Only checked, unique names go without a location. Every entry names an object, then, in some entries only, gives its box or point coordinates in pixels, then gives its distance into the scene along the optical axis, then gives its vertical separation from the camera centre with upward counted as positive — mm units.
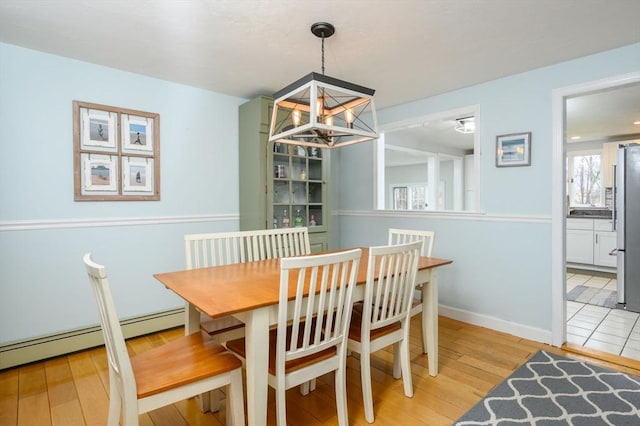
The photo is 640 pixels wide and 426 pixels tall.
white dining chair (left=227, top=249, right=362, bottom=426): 1415 -558
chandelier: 1689 +610
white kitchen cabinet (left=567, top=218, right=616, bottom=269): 4887 -495
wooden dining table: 1381 -385
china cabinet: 3225 +306
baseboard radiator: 2354 -985
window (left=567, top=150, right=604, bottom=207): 5539 +509
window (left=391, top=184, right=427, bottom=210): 8531 +348
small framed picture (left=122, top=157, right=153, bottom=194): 2812 +313
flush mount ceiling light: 4303 +1108
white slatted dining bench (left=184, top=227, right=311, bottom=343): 1823 -297
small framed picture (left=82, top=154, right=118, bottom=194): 2629 +301
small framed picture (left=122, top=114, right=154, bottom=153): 2801 +663
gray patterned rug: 1758 -1090
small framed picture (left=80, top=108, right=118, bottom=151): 2611 +655
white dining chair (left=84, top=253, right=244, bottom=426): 1214 -657
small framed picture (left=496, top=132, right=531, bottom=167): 2791 +507
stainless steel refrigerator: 3396 -157
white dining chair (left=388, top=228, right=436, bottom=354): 2275 -324
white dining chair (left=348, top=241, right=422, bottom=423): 1728 -578
